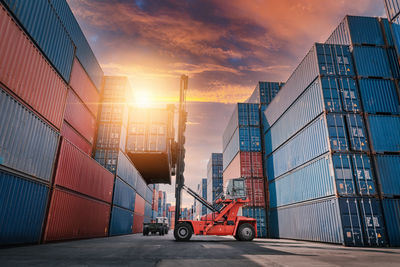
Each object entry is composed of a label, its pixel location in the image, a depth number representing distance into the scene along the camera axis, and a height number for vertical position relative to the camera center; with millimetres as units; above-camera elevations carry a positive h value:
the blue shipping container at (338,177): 13141 +2003
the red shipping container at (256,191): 24358 +2024
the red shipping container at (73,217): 11180 -427
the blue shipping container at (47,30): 9312 +7826
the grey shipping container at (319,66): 15750 +9883
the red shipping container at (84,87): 15250 +8430
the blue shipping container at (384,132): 13891 +4614
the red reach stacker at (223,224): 13980 -780
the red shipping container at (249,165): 25766 +4957
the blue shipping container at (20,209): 8172 -2
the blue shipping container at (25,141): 8195 +2624
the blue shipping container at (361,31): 16109 +12022
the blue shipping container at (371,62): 15492 +9614
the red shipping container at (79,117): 14840 +6271
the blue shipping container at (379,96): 14758 +7089
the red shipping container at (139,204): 31700 +775
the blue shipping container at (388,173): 13109 +2139
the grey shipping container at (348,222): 12406 -511
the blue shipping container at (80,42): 12836 +10580
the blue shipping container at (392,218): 12430 -287
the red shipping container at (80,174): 12102 +2101
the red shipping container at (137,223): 30541 -1711
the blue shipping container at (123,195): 21422 +1458
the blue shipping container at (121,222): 20703 -1118
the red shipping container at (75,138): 14574 +4708
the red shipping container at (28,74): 8398 +5423
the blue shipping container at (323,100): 14852 +7235
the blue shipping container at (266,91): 28203 +13867
